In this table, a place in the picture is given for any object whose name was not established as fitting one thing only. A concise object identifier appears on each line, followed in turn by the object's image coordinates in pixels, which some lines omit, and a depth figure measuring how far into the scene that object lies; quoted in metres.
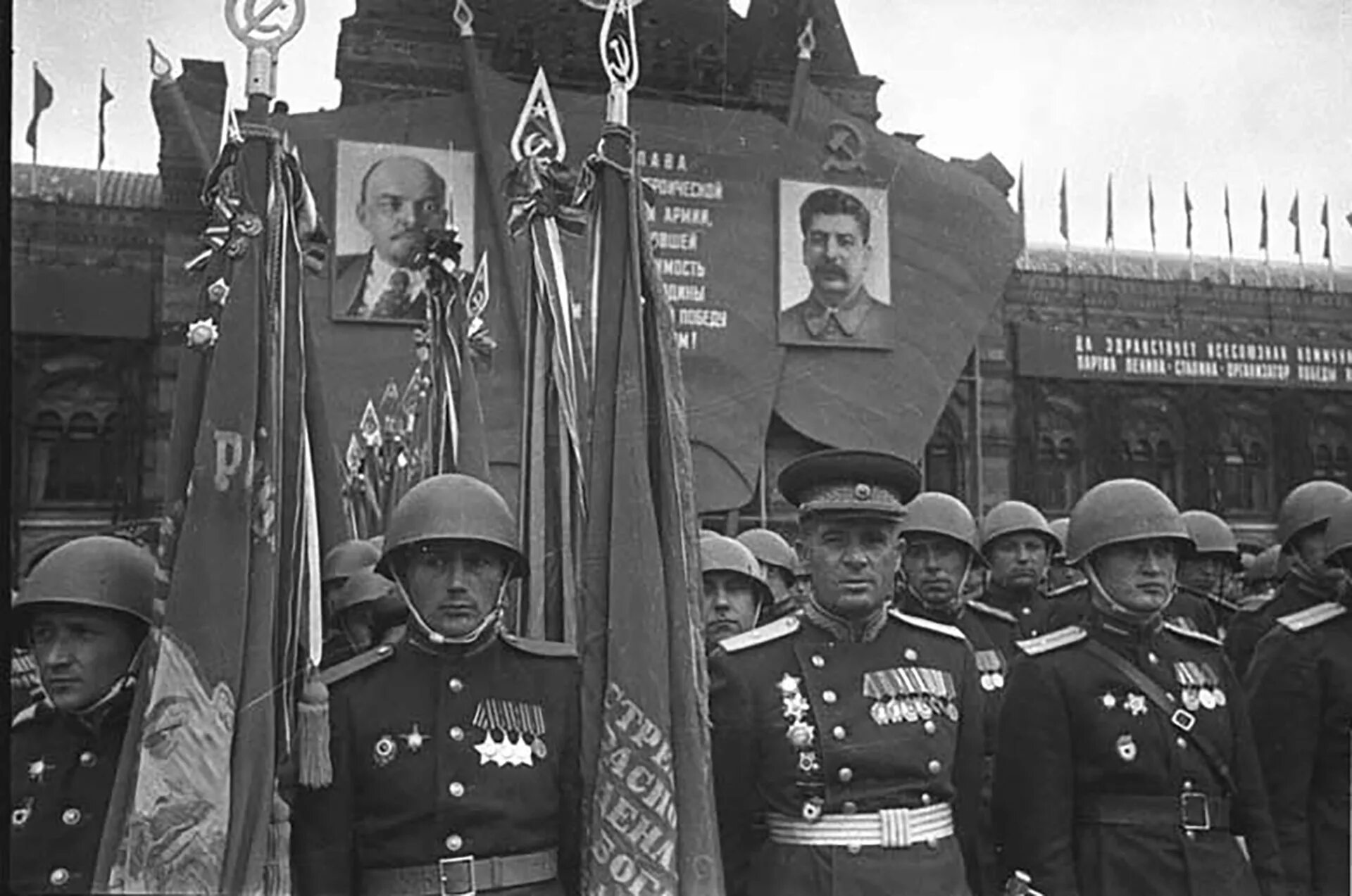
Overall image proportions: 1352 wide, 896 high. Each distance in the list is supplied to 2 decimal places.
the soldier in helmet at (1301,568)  4.54
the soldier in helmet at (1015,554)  5.34
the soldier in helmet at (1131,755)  3.39
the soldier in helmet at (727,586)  4.92
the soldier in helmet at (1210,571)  5.25
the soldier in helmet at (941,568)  4.64
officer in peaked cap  3.24
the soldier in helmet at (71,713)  3.07
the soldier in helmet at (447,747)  3.04
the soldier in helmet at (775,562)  5.43
